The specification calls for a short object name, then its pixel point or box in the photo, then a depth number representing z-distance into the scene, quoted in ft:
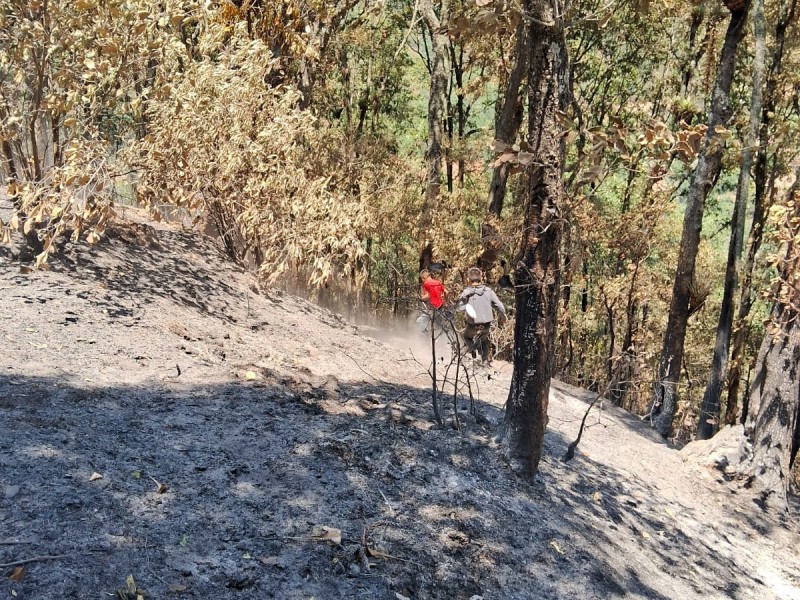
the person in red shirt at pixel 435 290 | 32.01
